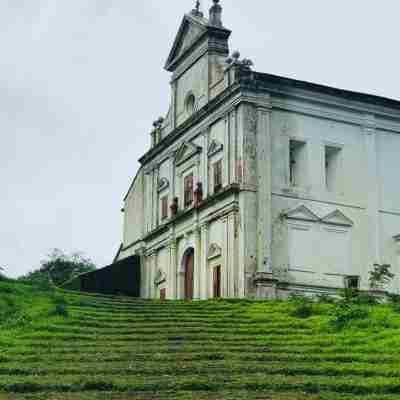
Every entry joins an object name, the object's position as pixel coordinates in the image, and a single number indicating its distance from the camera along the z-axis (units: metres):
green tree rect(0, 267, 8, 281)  29.10
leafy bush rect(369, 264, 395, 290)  30.84
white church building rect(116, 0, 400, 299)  32.81
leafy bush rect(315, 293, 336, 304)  25.74
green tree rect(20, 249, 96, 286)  58.50
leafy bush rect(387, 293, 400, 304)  25.53
